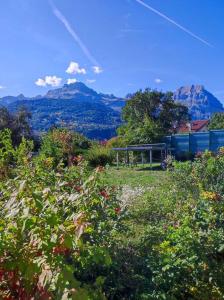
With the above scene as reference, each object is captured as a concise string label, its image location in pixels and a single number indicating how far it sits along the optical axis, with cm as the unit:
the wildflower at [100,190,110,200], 253
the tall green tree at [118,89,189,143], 3099
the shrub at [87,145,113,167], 1120
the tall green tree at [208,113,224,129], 3291
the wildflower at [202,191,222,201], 239
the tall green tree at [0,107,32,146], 2132
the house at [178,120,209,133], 3814
